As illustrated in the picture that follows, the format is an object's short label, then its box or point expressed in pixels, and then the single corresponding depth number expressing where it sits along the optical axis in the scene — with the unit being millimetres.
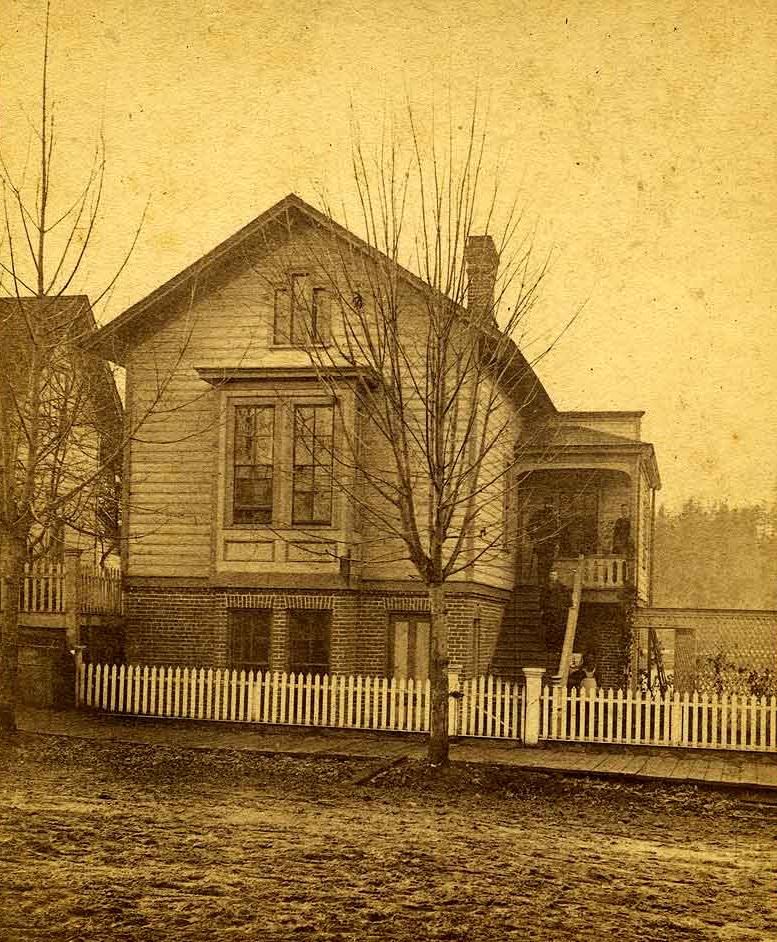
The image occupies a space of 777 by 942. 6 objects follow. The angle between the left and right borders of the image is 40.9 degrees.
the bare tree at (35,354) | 14508
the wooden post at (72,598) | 18969
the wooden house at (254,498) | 19234
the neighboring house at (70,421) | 14805
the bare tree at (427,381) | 13578
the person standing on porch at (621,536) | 23344
